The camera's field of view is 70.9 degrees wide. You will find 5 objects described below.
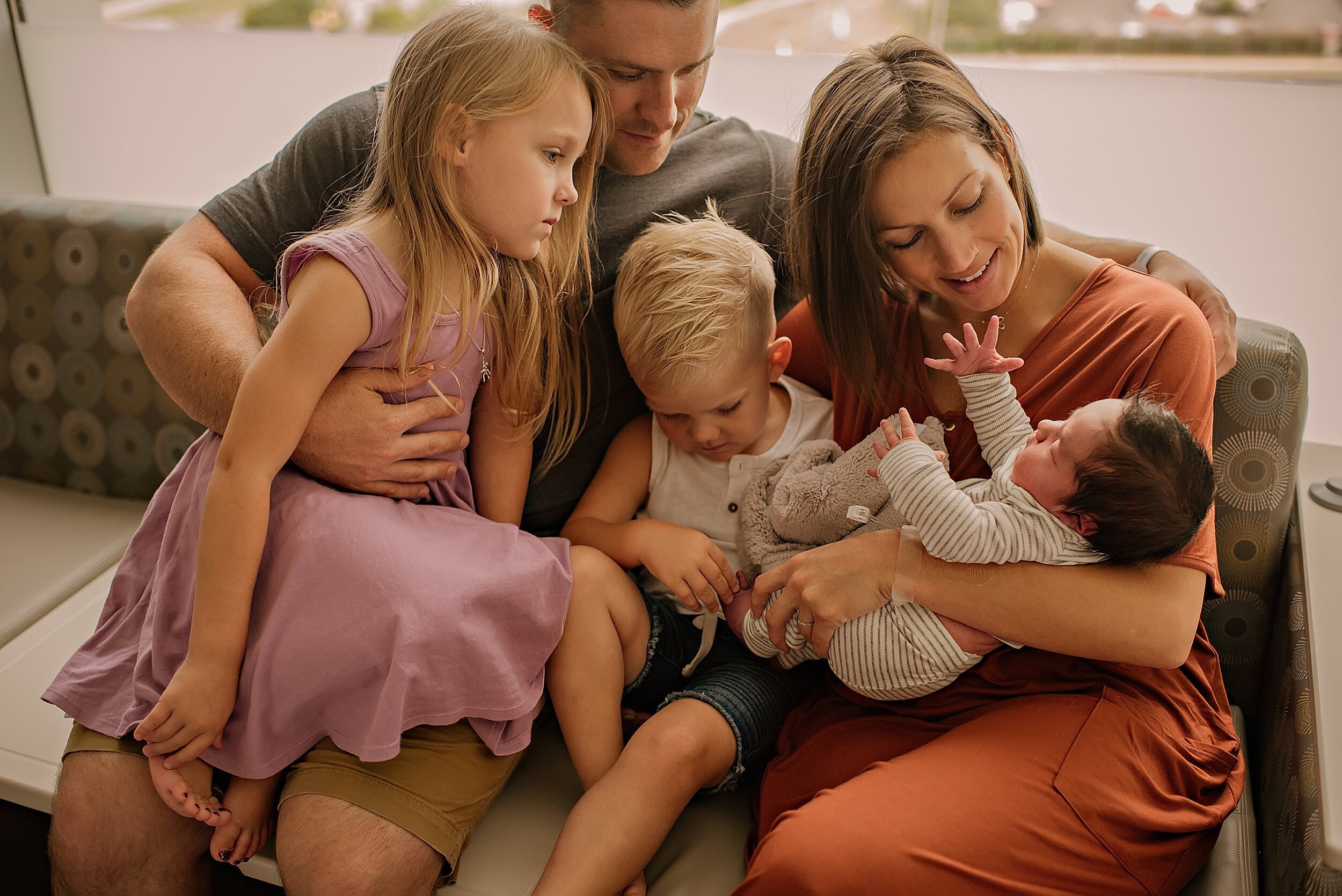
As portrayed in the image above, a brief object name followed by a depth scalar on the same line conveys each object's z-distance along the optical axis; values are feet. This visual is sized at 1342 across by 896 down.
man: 3.87
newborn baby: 3.43
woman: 3.55
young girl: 3.81
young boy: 4.06
